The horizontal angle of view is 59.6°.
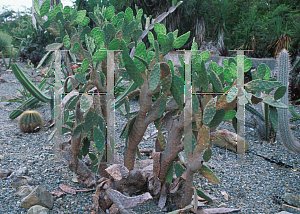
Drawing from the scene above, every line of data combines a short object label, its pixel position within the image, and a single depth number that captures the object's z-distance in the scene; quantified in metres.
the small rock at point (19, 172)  1.88
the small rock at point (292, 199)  1.79
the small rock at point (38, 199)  1.55
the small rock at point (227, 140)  2.80
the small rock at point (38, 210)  1.51
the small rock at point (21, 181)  1.80
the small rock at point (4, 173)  1.95
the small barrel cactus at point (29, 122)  3.15
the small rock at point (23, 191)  1.69
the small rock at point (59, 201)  1.64
